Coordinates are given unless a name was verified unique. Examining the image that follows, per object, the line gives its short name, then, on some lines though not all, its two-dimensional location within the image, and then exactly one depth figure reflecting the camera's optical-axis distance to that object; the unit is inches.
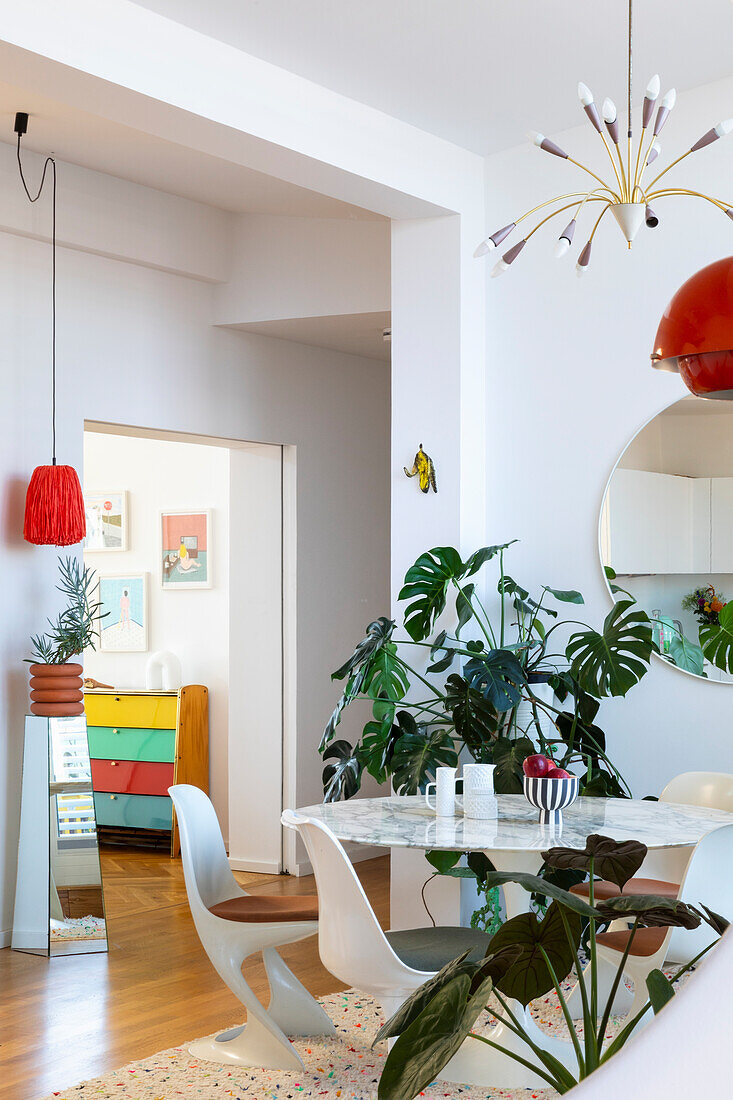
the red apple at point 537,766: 126.3
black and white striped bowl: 124.5
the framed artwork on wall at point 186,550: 301.7
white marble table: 112.1
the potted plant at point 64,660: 189.2
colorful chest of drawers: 278.8
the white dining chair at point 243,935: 132.6
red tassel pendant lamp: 189.3
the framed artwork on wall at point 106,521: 315.9
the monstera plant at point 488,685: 159.5
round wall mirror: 167.3
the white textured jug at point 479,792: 128.3
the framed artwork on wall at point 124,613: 311.0
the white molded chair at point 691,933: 108.3
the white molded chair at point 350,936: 110.0
